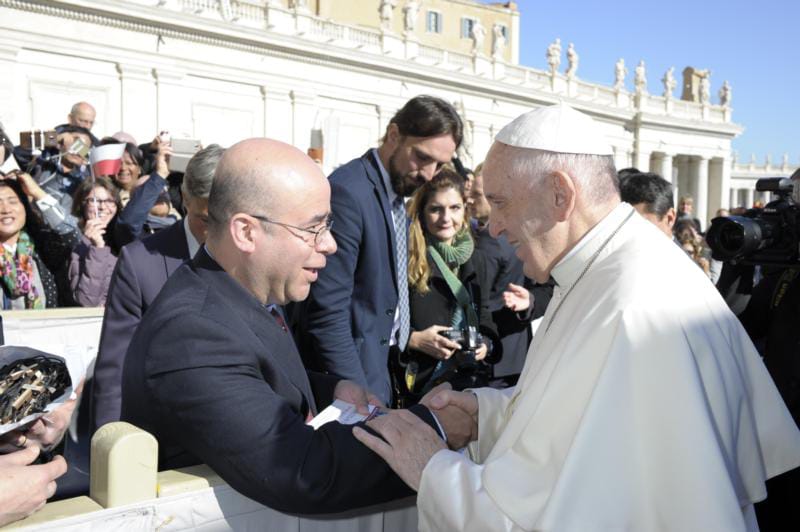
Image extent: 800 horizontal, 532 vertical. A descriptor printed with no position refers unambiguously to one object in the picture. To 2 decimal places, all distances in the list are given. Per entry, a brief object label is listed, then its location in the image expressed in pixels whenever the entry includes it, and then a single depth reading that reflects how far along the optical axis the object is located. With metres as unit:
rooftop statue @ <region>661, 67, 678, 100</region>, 49.30
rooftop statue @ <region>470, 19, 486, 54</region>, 35.75
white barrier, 1.62
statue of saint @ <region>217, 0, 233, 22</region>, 25.36
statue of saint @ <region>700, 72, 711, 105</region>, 52.63
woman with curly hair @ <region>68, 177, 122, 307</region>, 4.91
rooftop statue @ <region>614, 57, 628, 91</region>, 46.03
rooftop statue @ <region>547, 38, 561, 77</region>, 41.12
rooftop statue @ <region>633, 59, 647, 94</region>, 46.94
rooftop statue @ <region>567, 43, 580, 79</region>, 41.95
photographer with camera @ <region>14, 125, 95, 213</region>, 6.39
